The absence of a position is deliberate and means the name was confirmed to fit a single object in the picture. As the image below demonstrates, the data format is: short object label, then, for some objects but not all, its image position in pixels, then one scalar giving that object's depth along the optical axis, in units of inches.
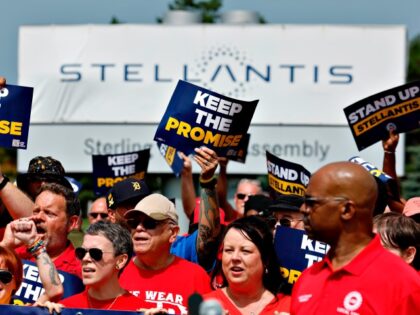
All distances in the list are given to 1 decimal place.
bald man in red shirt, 403.9
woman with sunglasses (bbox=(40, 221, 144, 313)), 506.0
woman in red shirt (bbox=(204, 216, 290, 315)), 499.2
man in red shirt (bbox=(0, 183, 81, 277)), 569.0
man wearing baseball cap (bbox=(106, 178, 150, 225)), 615.8
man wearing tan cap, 536.4
